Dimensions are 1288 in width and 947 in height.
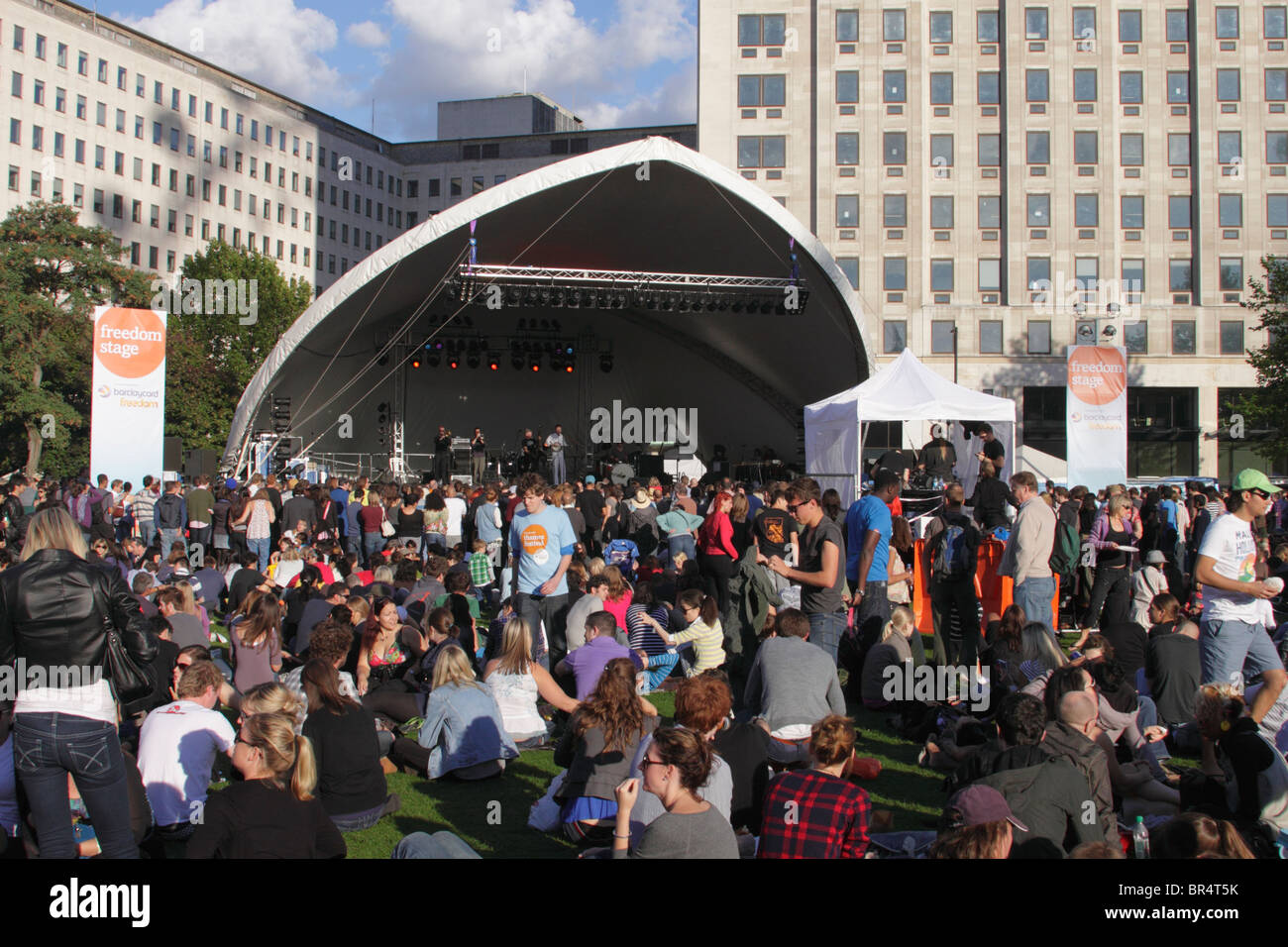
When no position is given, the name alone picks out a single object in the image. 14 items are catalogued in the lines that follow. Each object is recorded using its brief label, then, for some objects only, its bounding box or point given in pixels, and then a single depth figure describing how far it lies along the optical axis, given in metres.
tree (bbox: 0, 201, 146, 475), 37.12
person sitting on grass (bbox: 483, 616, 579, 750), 6.53
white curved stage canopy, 20.56
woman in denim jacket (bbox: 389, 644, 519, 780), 6.26
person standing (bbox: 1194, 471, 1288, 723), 5.83
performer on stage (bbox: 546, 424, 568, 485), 22.50
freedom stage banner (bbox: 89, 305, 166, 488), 15.70
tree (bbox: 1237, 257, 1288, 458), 29.38
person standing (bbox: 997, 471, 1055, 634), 7.49
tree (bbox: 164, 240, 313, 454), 45.53
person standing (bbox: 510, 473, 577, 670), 8.15
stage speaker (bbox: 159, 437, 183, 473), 19.38
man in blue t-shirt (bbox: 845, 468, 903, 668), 7.79
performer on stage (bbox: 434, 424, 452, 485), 23.59
